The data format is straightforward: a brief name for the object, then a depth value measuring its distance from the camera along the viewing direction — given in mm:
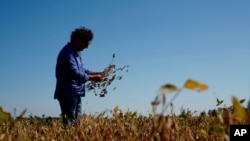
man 5621
